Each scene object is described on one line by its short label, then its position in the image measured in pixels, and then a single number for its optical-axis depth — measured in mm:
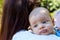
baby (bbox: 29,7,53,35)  634
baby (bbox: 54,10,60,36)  630
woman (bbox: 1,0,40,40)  719
